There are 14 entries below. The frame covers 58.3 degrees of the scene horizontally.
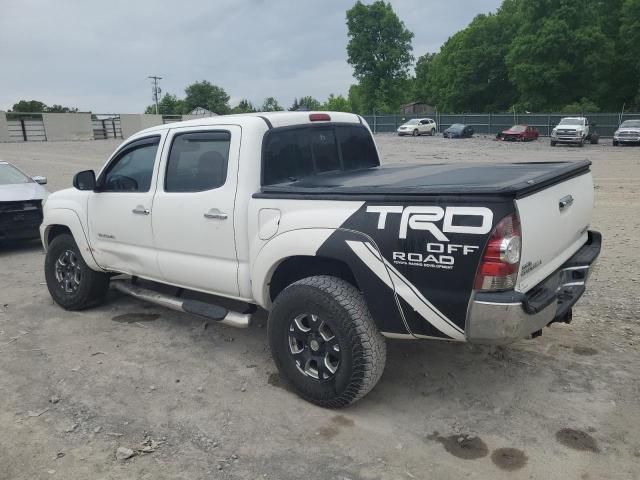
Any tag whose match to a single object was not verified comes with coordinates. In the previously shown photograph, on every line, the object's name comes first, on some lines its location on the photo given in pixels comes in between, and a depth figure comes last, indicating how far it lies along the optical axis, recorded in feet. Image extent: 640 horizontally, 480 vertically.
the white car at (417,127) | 154.40
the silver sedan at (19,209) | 27.73
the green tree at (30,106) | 248.93
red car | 128.47
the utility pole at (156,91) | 245.86
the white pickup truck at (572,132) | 107.55
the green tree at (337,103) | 323.27
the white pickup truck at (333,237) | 10.04
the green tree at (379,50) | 241.14
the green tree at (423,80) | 273.33
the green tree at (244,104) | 309.65
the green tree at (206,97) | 306.96
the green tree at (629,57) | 160.86
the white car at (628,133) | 104.99
